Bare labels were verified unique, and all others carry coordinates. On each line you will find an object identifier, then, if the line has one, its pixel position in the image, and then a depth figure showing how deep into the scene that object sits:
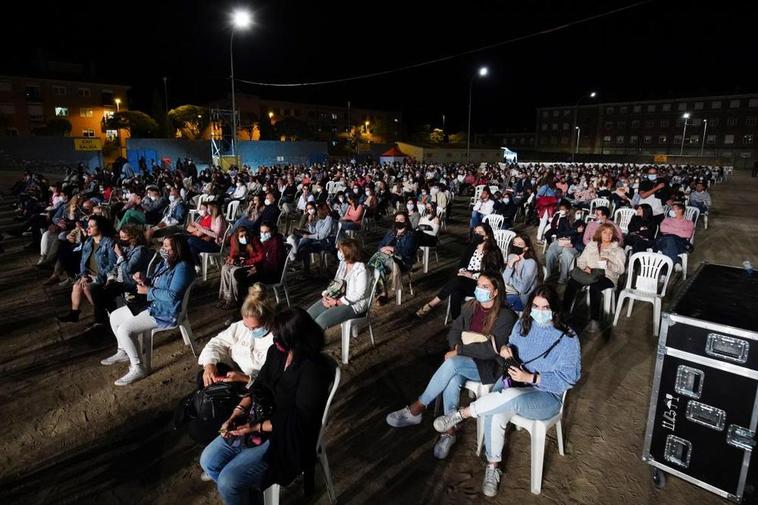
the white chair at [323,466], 2.43
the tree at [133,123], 37.95
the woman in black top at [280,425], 2.32
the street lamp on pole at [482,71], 21.23
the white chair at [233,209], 10.99
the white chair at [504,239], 7.20
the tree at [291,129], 50.44
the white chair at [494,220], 9.03
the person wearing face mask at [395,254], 6.08
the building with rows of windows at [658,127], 64.25
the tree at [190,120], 42.09
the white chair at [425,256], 7.90
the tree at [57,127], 35.91
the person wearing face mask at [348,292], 4.58
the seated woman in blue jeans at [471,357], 3.25
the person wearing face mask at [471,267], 5.12
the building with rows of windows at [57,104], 39.84
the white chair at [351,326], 4.54
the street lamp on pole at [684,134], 67.00
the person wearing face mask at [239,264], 5.73
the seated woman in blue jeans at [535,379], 2.89
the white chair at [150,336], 4.32
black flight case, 2.49
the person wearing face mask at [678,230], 7.08
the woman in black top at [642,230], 7.50
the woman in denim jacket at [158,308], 4.19
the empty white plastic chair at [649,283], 5.34
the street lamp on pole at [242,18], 12.70
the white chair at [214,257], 7.38
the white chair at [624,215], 9.85
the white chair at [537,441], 2.84
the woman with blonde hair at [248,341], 3.18
